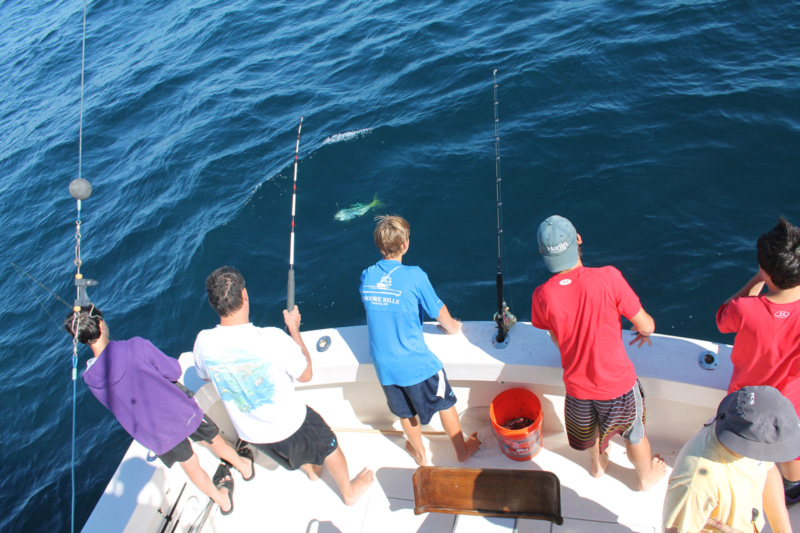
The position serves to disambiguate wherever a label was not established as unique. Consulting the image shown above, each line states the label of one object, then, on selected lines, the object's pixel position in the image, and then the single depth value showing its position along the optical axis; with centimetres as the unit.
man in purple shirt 265
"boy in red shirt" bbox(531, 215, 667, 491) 246
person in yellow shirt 190
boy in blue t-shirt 278
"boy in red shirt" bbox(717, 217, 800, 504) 216
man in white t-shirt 262
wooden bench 261
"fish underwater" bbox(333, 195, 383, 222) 722
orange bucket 314
